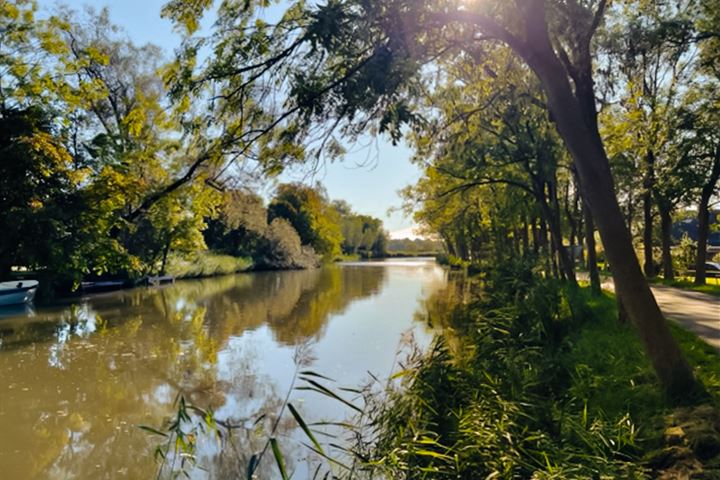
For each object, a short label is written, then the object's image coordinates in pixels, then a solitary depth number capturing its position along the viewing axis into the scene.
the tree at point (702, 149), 14.85
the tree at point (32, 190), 14.38
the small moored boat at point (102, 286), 23.62
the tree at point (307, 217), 54.75
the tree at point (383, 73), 4.31
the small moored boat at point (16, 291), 17.77
